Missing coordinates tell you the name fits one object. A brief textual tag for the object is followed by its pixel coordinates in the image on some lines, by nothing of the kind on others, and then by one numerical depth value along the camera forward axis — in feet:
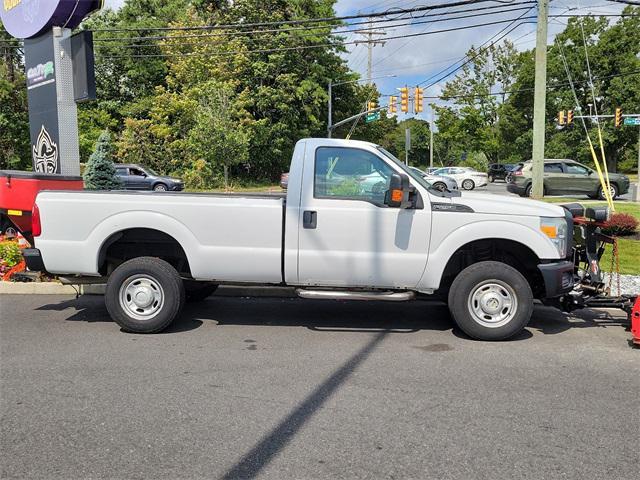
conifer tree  46.42
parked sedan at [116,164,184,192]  93.30
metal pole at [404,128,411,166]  101.78
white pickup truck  19.30
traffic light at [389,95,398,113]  119.55
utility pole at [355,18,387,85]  152.81
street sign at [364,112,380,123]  129.49
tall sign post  35.68
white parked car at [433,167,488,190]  120.67
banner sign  35.14
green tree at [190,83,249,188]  106.01
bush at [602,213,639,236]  35.67
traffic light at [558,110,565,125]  113.72
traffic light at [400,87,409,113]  107.11
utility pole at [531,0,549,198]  57.52
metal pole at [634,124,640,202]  73.28
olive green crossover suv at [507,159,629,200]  79.36
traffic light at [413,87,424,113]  112.42
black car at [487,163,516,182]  162.09
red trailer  23.50
